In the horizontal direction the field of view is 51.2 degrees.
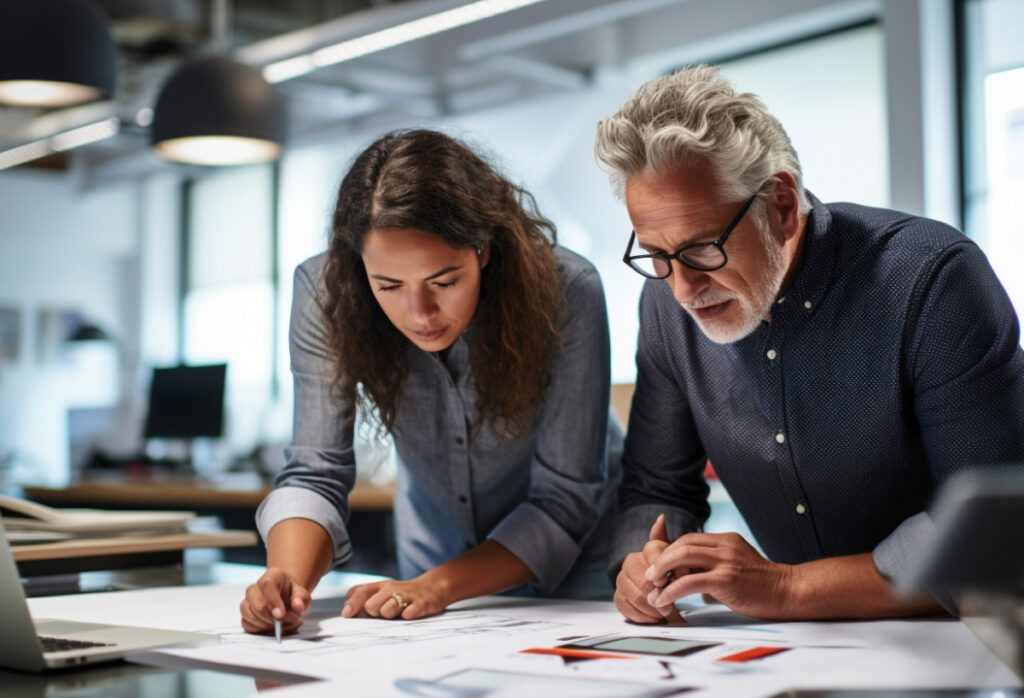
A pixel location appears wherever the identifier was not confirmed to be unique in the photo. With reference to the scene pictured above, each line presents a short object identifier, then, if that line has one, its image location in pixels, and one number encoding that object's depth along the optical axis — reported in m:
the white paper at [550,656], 0.90
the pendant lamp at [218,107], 3.78
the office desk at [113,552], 1.72
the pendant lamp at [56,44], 2.73
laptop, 0.96
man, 1.28
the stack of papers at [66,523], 1.79
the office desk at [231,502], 4.39
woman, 1.49
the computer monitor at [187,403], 5.21
